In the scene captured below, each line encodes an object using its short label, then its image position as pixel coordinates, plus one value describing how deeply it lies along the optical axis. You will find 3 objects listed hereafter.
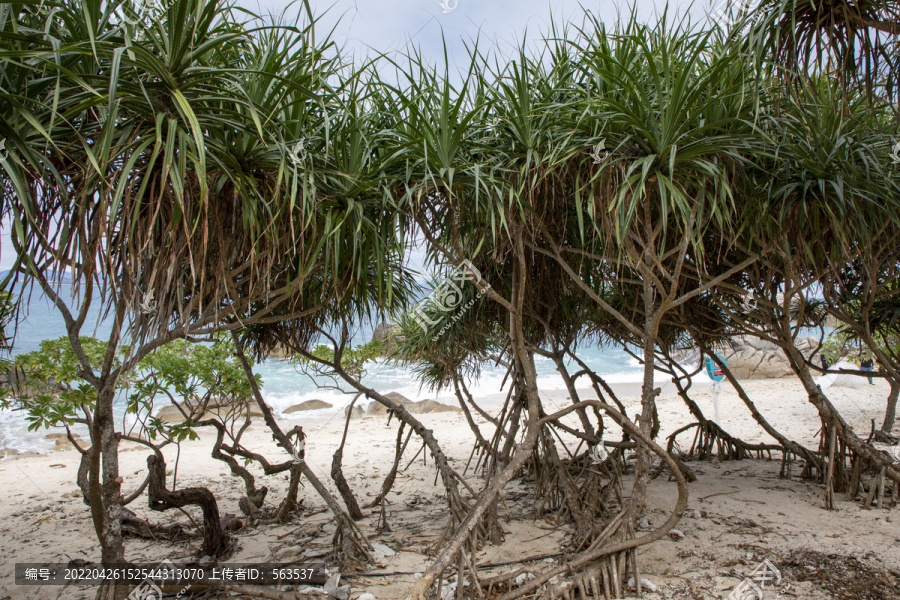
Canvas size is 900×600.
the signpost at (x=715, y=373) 5.67
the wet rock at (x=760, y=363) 15.25
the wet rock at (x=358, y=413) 10.41
